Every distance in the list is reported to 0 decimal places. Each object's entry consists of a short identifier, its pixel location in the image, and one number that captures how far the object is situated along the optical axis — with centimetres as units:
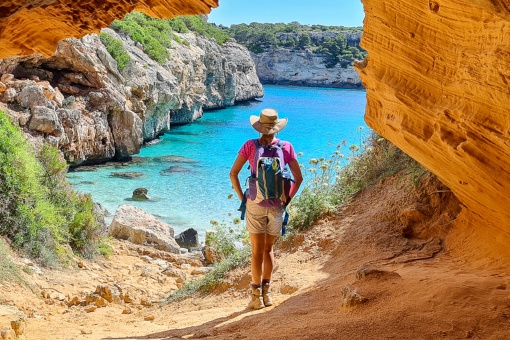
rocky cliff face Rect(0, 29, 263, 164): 1564
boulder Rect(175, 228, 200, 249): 1274
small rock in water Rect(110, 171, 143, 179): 2033
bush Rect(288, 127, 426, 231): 778
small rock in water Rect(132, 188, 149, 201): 1758
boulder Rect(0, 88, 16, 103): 1525
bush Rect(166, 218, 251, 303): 722
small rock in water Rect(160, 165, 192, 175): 2176
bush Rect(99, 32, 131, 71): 2292
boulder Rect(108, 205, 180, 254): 1146
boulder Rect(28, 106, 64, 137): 1519
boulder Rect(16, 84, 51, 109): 1555
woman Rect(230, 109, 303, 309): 519
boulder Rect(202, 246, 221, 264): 1010
